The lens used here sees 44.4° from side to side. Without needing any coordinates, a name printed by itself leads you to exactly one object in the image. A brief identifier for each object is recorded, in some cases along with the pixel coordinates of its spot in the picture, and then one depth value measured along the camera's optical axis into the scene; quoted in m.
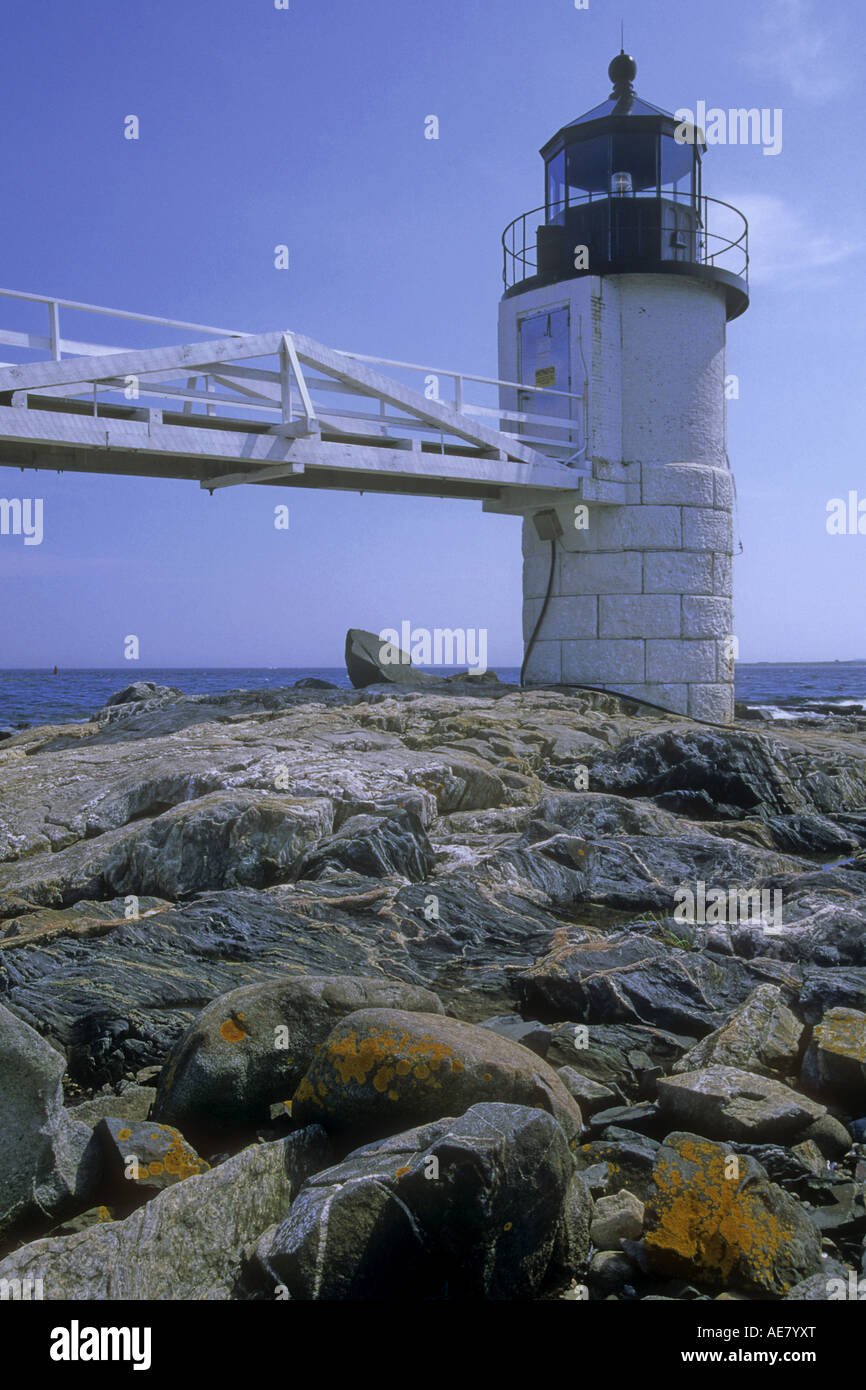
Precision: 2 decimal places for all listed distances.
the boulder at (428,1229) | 3.68
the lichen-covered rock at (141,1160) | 4.34
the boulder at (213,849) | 8.73
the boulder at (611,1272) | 3.97
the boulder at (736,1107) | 4.85
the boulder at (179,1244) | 3.67
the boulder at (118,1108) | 5.13
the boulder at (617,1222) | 4.14
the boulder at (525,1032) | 5.89
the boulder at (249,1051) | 4.91
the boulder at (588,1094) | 5.29
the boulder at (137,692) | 20.52
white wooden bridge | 11.20
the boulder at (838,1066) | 5.33
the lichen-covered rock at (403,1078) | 4.43
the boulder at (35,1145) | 4.22
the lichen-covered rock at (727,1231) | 3.89
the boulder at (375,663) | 20.22
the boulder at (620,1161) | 4.54
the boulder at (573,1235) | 4.01
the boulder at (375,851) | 8.70
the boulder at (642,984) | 6.41
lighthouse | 16.70
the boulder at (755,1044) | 5.64
